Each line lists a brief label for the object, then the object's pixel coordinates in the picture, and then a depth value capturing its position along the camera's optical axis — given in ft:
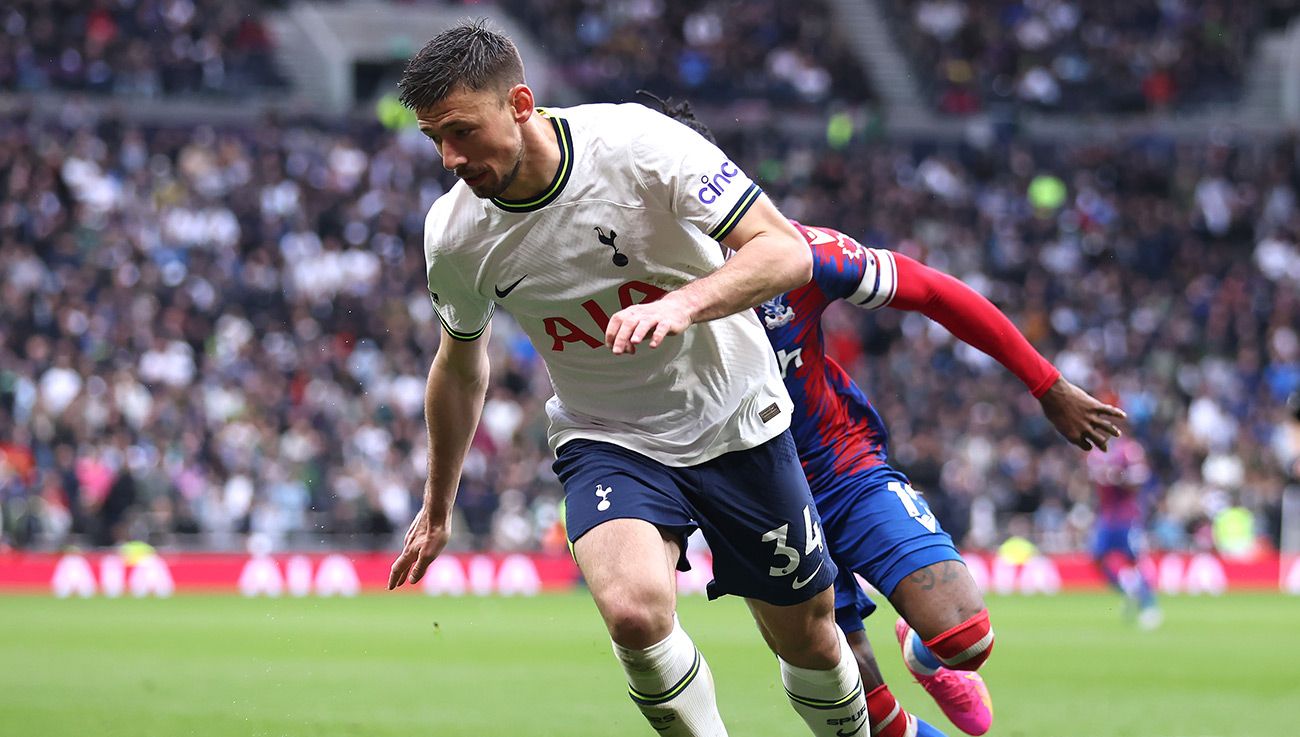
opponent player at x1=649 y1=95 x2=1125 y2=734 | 41.22
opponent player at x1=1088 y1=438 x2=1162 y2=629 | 108.94
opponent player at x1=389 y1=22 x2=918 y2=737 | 33.55
